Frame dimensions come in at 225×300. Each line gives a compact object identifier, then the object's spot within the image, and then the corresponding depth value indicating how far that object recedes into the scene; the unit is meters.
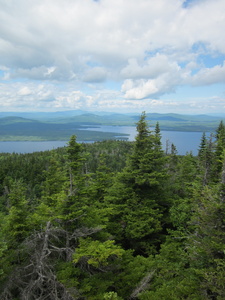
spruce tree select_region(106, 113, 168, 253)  16.02
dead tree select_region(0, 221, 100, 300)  8.48
